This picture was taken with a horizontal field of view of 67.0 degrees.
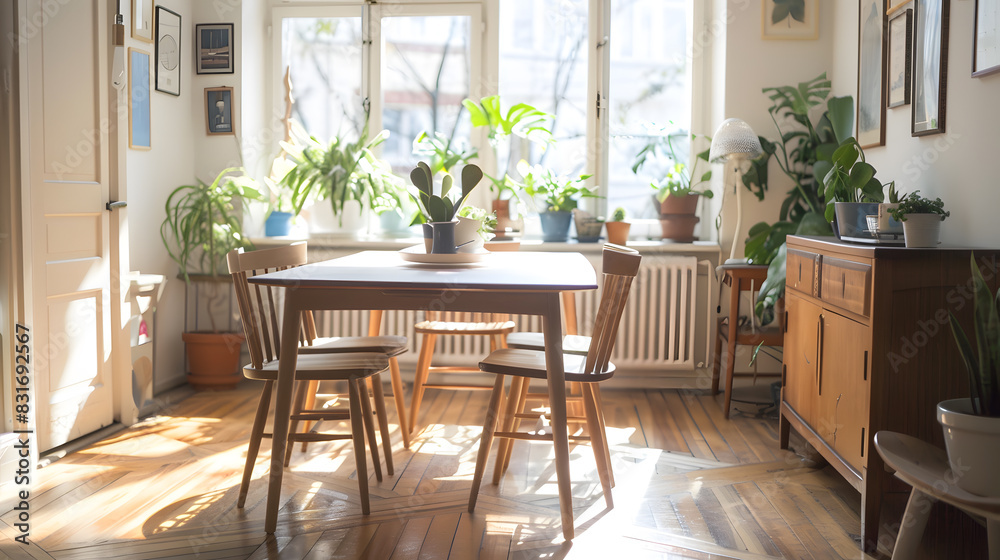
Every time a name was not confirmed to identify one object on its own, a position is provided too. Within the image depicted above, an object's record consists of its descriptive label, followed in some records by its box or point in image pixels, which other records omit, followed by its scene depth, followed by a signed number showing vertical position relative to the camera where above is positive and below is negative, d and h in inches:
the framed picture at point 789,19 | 154.1 +41.7
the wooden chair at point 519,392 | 98.5 -22.9
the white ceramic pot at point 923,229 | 86.6 -0.5
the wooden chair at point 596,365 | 87.0 -17.1
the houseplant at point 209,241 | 156.3 -4.4
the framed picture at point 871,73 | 123.2 +25.4
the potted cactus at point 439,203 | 102.7 +2.5
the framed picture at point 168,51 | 153.6 +34.9
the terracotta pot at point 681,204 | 163.2 +4.1
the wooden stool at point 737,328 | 138.3 -19.0
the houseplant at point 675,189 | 163.3 +7.3
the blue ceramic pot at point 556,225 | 164.2 -0.6
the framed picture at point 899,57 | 111.4 +25.1
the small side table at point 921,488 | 62.9 -22.6
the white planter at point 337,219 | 170.6 +0.4
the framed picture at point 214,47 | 167.0 +38.2
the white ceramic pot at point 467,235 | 104.3 -1.9
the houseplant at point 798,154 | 137.9 +13.7
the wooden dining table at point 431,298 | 81.6 -8.5
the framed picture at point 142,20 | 141.5 +38.2
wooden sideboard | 82.1 -13.3
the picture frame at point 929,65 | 99.9 +21.7
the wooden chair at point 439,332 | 127.8 -18.8
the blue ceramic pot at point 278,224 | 171.0 -0.8
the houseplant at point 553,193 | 163.8 +6.3
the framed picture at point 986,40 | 85.7 +21.5
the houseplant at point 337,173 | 159.6 +10.2
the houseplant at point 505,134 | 161.8 +19.1
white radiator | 158.4 -21.4
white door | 110.0 +0.5
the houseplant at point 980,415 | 65.2 -17.0
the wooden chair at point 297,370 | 90.7 -18.1
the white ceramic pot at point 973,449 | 65.1 -19.7
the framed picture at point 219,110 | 168.1 +24.5
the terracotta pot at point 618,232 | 160.2 -2.0
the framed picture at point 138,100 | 142.8 +22.9
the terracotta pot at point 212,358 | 158.2 -29.1
